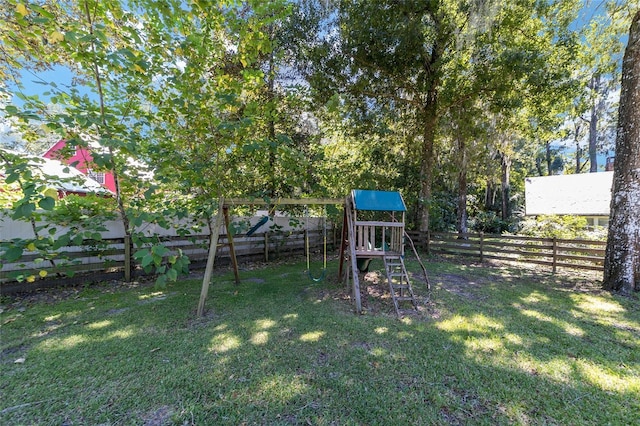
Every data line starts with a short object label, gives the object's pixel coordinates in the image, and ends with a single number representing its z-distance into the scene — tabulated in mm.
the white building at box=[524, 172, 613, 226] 12680
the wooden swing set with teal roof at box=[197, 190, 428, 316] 4375
